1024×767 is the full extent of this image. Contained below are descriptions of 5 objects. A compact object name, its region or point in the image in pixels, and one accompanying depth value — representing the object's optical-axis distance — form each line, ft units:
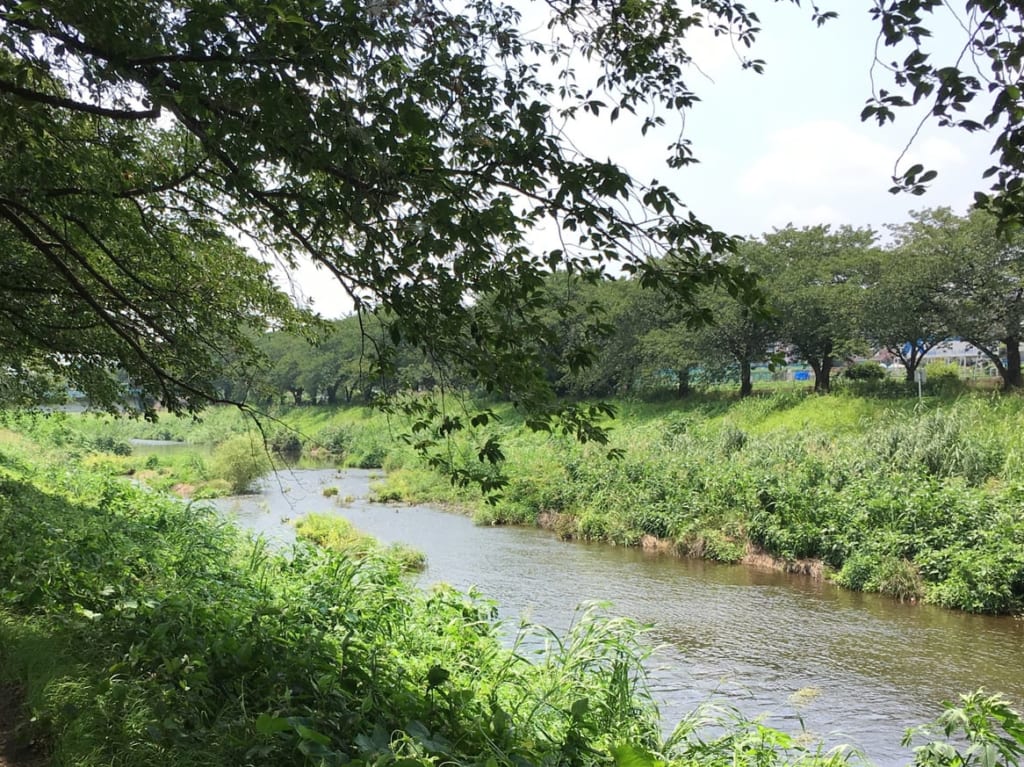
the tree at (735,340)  106.42
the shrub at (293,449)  151.74
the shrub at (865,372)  103.45
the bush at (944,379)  87.22
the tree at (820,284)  97.81
